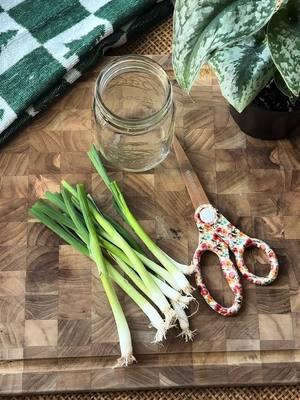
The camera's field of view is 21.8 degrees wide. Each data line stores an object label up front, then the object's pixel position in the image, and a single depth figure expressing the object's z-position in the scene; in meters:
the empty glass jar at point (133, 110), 0.99
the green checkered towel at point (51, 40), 1.06
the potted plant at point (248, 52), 0.78
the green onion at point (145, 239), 0.96
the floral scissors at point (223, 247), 0.96
